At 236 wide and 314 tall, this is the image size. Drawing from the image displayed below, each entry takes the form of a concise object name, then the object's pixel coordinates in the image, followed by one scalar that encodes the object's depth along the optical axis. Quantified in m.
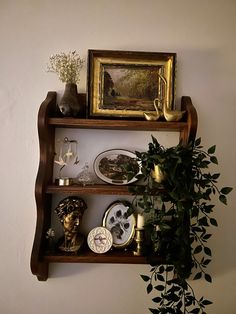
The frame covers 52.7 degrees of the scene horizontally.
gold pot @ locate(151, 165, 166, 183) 0.97
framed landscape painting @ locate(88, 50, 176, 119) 1.14
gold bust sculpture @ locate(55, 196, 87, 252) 1.09
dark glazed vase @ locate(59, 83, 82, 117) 1.07
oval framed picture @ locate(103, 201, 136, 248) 1.15
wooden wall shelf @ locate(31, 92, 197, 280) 1.04
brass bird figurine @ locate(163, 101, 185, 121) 1.07
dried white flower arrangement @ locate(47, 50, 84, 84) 1.11
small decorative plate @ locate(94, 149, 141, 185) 1.14
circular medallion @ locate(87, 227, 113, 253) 1.10
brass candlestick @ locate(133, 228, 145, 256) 1.09
